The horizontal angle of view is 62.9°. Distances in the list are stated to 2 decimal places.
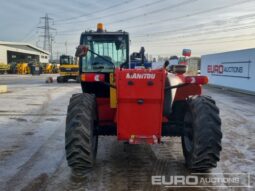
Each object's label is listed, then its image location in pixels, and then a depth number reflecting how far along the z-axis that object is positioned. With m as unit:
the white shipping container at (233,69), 12.21
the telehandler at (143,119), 3.16
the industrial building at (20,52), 41.20
